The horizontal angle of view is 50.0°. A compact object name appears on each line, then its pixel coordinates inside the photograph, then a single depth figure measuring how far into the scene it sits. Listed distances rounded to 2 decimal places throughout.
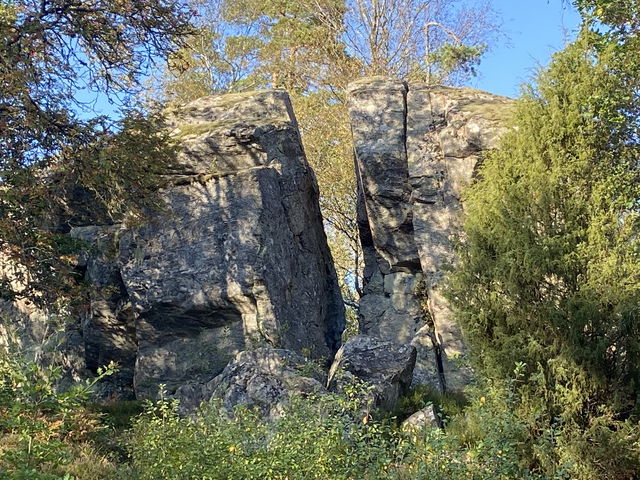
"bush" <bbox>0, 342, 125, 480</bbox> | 6.38
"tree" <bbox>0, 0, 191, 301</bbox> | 10.93
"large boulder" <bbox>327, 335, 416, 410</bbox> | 11.01
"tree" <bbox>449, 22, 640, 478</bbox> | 8.98
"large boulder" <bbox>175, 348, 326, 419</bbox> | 9.88
